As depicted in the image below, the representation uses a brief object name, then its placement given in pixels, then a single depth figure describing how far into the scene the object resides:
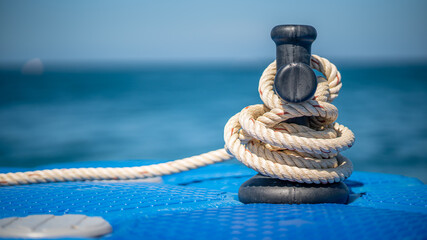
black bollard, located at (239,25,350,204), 1.48
